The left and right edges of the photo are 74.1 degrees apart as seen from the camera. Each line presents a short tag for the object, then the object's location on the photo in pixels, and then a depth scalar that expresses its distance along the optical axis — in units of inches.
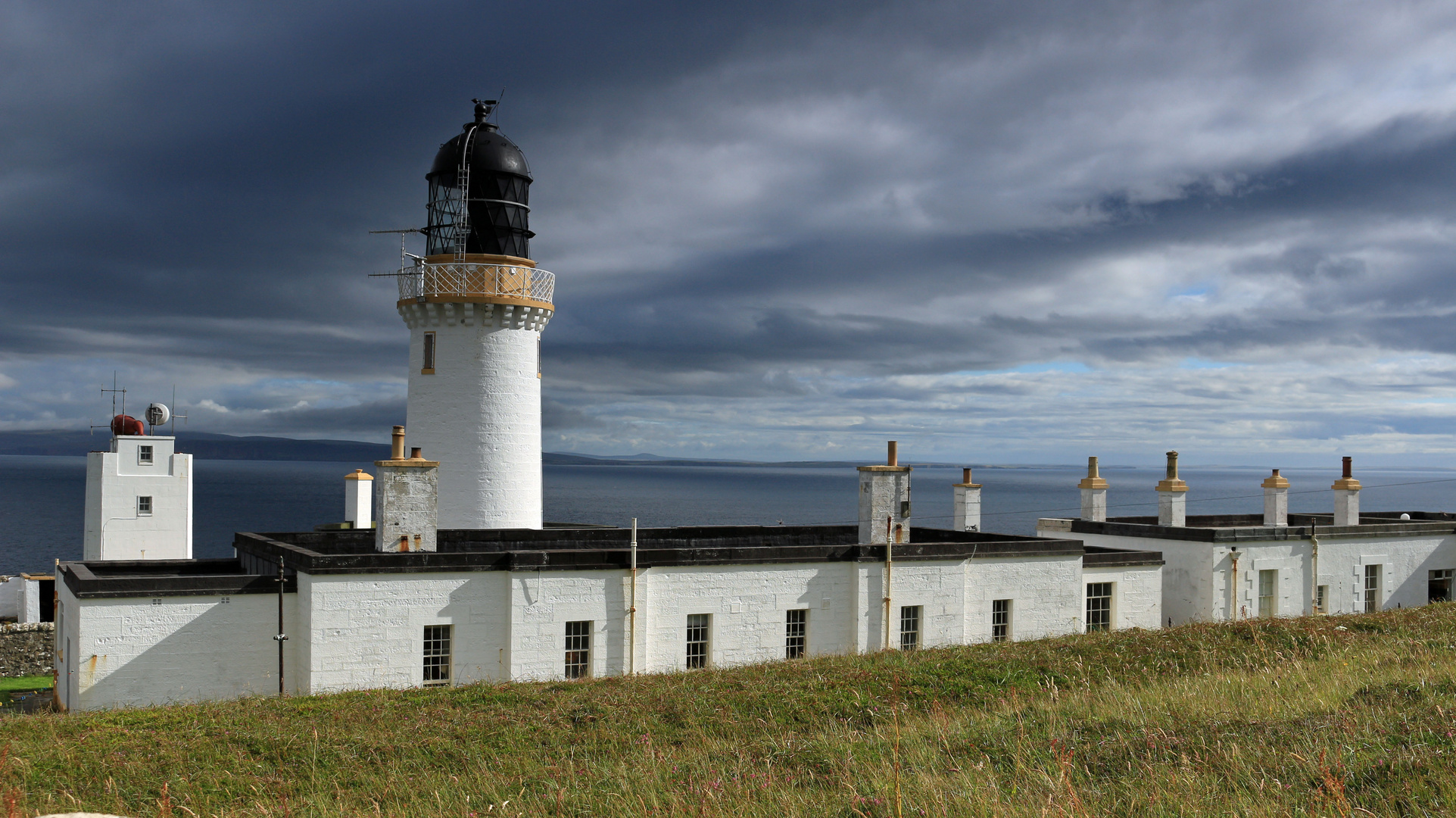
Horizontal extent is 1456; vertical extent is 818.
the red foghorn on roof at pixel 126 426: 1640.0
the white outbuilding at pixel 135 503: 1577.3
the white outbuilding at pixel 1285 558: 1160.2
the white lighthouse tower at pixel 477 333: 1270.9
